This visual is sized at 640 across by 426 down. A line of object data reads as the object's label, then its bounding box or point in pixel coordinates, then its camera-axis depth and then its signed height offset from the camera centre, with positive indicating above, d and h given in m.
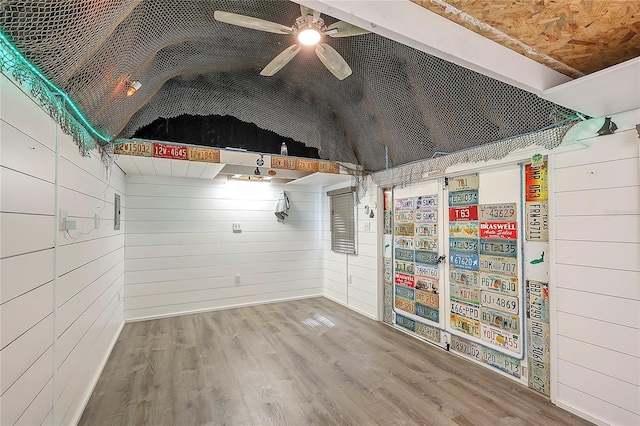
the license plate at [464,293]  2.87 -0.75
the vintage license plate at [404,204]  3.63 +0.18
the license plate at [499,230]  2.58 -0.11
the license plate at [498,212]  2.58 +0.05
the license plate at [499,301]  2.56 -0.75
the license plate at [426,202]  3.32 +0.18
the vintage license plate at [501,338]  2.52 -1.06
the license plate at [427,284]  3.28 -0.75
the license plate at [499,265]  2.57 -0.42
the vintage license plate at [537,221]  2.36 -0.03
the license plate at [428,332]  3.27 -1.29
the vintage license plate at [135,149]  2.95 +0.69
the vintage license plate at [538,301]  2.33 -0.66
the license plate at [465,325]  2.86 -1.06
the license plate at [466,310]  2.87 -0.91
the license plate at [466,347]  2.84 -1.28
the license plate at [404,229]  3.64 -0.14
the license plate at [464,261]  2.90 -0.43
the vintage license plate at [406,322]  3.58 -1.29
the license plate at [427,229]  3.31 -0.13
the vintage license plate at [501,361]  2.53 -1.26
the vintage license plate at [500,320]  2.53 -0.90
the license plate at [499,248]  2.58 -0.27
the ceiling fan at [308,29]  1.79 +1.19
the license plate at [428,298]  3.27 -0.91
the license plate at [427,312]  3.27 -1.07
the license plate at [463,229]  2.90 -0.12
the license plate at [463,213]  2.90 +0.05
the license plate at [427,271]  3.29 -0.61
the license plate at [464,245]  2.90 -0.27
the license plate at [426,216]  3.32 +0.02
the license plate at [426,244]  3.30 -0.29
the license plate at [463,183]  2.89 +0.35
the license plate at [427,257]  3.30 -0.45
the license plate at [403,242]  3.63 -0.31
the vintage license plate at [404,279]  3.61 -0.77
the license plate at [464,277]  2.89 -0.59
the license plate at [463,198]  2.90 +0.20
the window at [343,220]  4.62 -0.04
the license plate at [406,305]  3.59 -1.07
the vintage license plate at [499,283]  2.57 -0.59
